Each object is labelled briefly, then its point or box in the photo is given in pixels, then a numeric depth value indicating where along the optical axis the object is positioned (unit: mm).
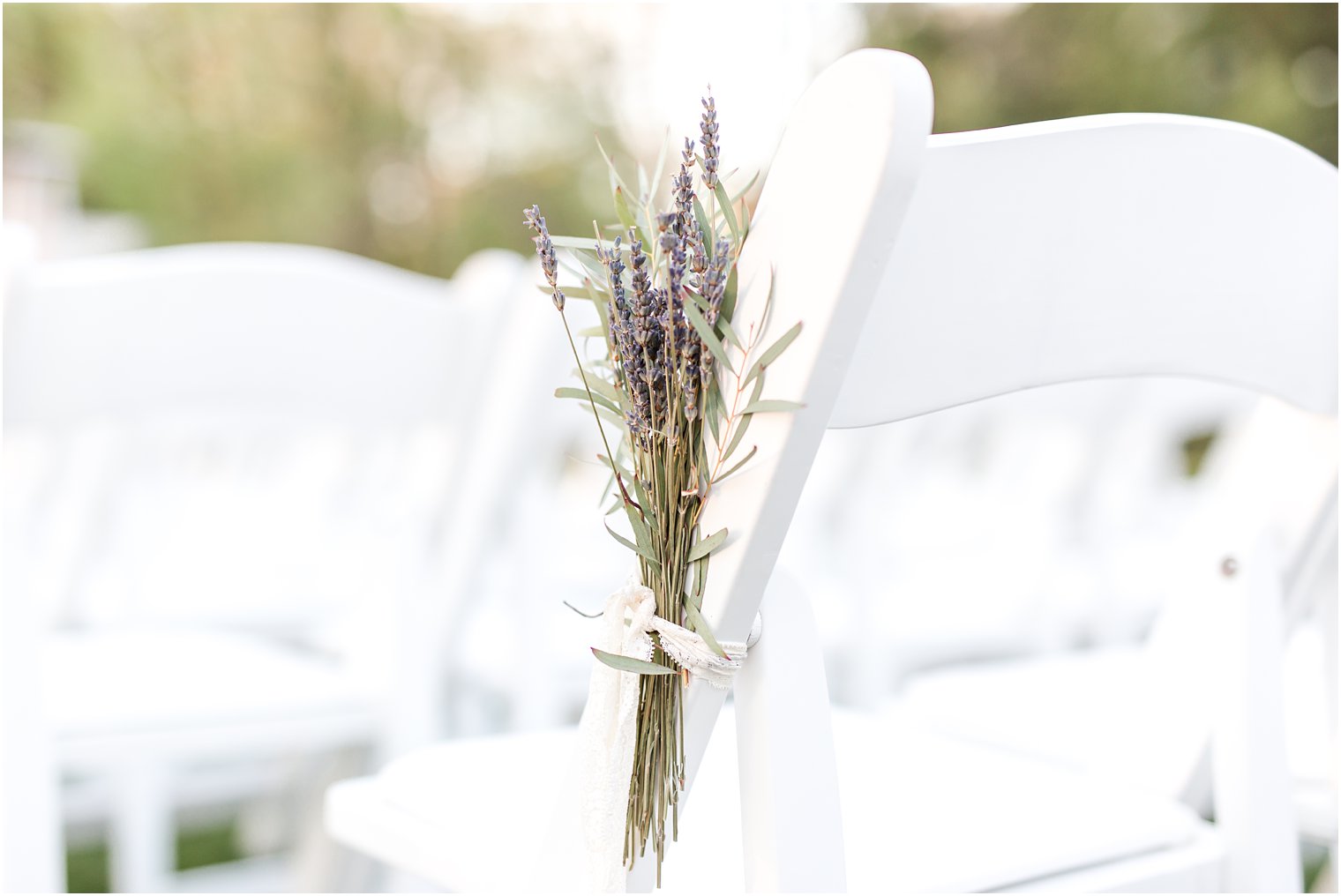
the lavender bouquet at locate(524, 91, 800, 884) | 509
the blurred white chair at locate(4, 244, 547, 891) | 1023
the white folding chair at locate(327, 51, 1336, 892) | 478
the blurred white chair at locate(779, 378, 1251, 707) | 1788
